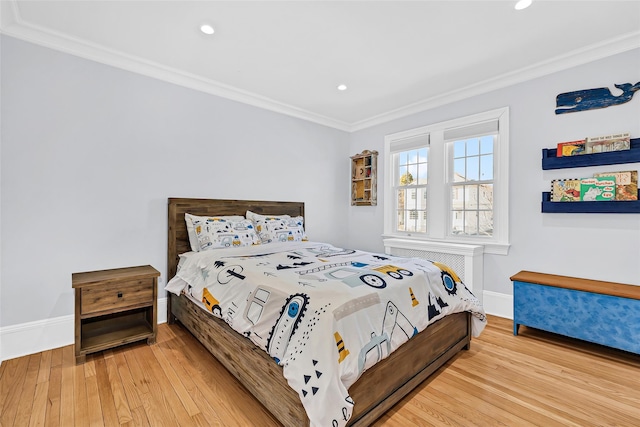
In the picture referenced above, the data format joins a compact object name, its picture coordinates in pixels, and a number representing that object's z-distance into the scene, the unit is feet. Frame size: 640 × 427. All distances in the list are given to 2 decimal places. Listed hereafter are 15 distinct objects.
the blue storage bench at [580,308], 7.33
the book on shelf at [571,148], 8.79
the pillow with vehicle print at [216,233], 9.60
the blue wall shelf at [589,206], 8.05
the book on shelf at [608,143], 8.14
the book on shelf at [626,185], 8.00
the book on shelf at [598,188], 8.32
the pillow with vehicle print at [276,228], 11.05
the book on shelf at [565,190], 8.84
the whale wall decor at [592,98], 8.20
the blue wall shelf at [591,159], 8.02
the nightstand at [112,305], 7.23
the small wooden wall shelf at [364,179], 14.83
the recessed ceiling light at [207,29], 7.51
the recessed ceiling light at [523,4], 6.64
